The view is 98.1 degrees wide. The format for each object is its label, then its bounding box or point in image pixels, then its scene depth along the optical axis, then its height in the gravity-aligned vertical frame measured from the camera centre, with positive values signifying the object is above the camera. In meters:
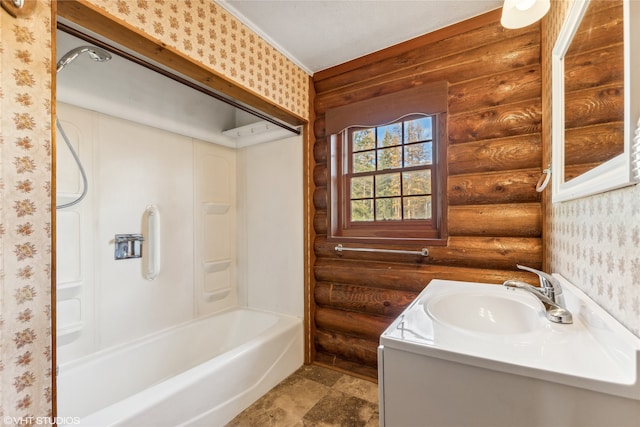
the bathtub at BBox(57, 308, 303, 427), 1.33 -0.99
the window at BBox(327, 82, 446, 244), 1.93 +0.27
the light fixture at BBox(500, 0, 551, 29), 1.16 +0.88
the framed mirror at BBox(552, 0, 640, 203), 0.66 +0.36
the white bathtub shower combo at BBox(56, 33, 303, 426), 1.67 -0.35
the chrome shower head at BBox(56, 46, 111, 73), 1.26 +0.76
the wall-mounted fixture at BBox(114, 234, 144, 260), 1.96 -0.21
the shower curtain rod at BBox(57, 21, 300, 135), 1.08 +0.74
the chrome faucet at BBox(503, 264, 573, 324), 0.94 -0.31
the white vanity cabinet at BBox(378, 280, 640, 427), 0.61 -0.40
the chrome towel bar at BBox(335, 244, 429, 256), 1.86 -0.25
